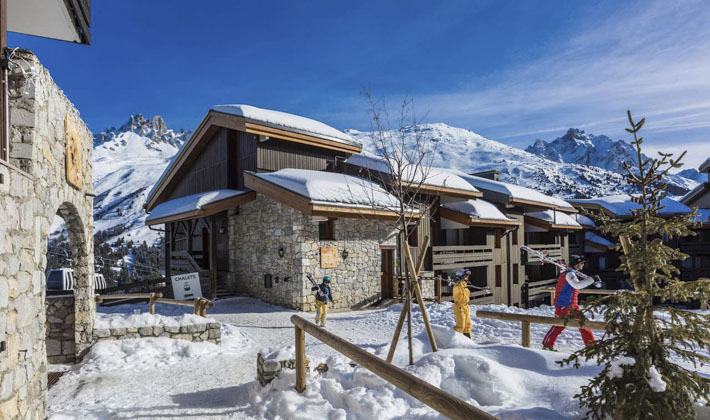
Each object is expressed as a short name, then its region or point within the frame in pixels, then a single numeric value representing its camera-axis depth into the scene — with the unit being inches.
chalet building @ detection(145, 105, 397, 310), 489.1
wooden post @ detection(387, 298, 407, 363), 210.5
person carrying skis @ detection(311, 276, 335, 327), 392.8
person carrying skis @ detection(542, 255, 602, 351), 235.5
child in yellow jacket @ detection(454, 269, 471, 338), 302.6
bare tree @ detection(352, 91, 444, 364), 212.5
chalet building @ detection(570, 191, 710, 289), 1022.8
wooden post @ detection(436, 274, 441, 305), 528.9
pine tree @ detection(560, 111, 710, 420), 96.8
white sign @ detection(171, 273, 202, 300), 505.4
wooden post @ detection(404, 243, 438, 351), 213.9
